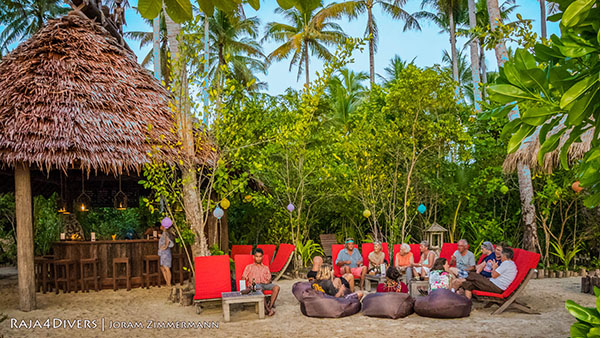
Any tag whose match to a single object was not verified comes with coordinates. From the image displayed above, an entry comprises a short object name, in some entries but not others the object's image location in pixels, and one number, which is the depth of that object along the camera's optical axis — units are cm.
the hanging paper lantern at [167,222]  850
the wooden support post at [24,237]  739
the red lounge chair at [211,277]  709
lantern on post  909
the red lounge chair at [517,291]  624
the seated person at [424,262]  759
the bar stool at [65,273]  906
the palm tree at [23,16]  2172
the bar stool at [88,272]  914
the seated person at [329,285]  677
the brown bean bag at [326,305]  649
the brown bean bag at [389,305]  636
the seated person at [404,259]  815
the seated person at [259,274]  712
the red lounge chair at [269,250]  1027
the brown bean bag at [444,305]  620
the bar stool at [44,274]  914
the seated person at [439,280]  659
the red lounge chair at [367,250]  959
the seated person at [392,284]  691
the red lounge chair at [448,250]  881
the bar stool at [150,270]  958
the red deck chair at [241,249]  1038
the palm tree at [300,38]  2570
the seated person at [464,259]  766
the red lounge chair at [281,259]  959
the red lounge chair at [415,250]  944
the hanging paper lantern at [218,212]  891
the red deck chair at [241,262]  748
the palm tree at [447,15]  2330
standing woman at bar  933
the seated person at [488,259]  720
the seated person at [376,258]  841
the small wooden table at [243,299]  645
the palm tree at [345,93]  2233
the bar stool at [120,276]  929
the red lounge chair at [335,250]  930
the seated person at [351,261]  841
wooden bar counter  935
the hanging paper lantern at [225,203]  879
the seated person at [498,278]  643
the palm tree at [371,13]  2352
